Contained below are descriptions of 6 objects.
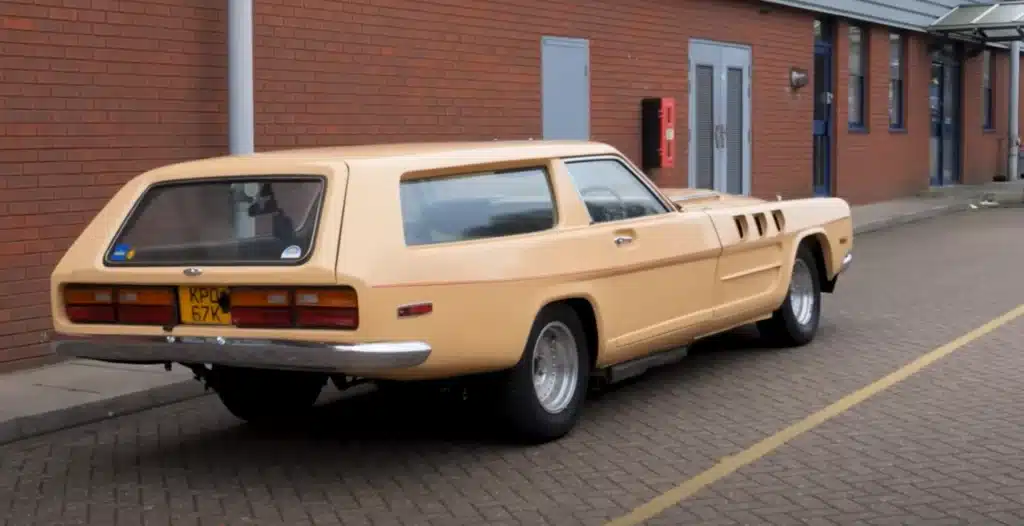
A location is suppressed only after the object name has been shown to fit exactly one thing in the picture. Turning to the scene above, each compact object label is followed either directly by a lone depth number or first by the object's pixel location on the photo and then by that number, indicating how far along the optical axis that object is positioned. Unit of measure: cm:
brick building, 948
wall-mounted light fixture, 2053
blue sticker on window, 652
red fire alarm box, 1680
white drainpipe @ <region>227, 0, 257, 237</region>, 1043
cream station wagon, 599
